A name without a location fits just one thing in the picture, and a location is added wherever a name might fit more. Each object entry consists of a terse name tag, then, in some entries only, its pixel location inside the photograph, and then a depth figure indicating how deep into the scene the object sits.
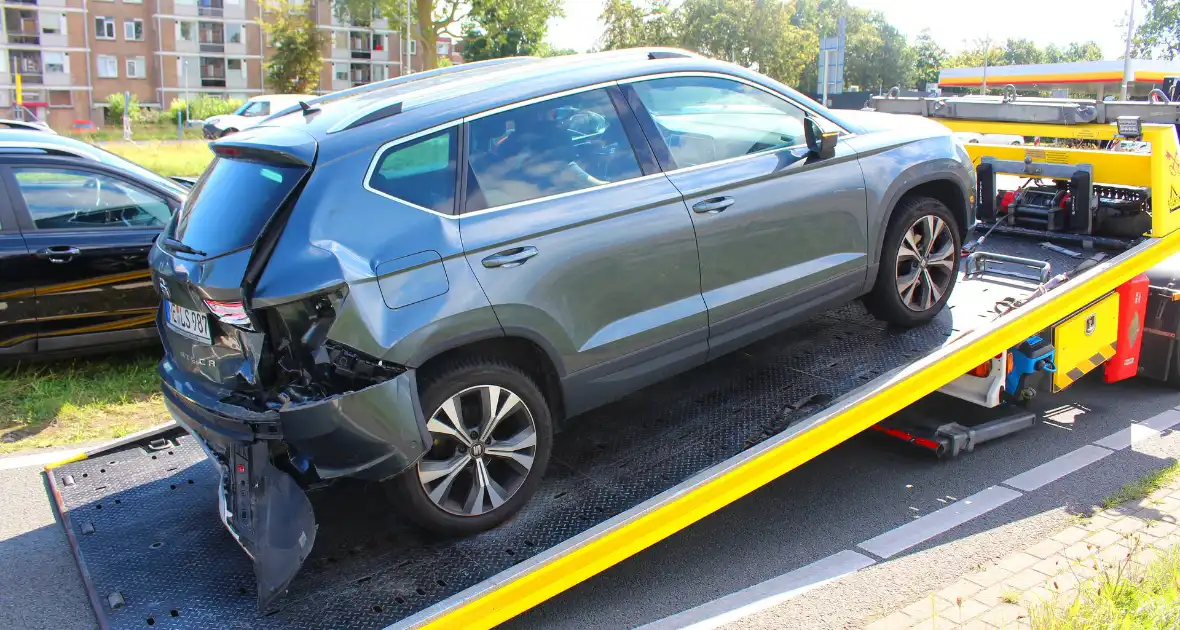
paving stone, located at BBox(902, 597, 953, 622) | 3.70
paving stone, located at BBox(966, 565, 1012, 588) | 3.99
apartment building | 63.66
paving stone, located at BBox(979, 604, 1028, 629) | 3.61
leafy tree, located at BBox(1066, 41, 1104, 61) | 107.36
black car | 6.15
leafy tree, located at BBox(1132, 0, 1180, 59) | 78.31
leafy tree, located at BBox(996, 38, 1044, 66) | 111.18
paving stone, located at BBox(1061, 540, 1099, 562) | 4.19
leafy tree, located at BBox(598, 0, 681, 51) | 57.25
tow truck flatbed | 3.37
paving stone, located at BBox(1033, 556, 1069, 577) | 4.06
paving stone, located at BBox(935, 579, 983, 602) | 3.89
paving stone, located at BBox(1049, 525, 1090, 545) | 4.36
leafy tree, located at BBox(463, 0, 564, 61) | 46.31
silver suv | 3.24
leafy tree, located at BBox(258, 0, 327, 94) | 57.38
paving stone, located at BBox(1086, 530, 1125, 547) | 4.32
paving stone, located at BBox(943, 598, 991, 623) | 3.69
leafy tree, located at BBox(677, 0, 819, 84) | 57.75
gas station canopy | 50.84
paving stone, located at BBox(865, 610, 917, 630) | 3.65
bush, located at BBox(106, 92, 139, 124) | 58.44
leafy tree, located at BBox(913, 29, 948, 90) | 99.84
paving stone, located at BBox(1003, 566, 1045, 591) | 3.93
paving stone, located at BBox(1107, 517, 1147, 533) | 4.47
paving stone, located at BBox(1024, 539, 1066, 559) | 4.24
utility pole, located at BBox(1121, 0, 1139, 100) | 37.47
